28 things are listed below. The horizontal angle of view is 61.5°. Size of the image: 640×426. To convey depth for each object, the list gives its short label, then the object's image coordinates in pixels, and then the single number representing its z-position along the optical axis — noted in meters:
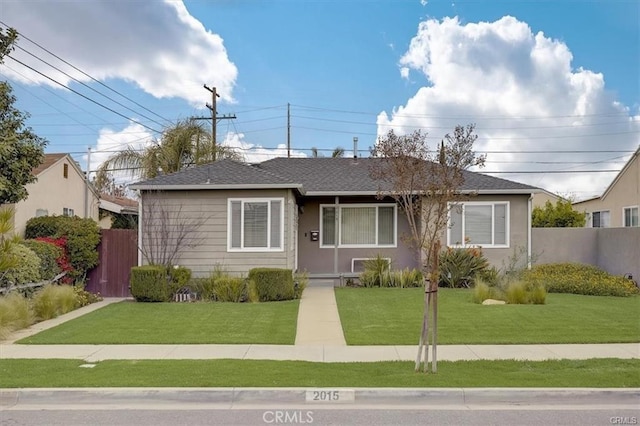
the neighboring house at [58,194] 18.36
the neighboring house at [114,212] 27.80
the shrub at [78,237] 15.80
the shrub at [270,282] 14.12
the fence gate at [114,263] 16.52
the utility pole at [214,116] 31.24
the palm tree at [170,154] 29.78
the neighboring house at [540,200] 37.78
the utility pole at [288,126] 45.69
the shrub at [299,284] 14.84
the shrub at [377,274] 16.55
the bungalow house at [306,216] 15.75
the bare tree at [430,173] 7.23
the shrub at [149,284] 14.23
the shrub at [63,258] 15.15
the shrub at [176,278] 14.72
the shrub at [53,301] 12.03
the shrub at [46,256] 13.82
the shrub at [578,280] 15.37
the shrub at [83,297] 14.11
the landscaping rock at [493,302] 13.03
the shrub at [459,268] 16.50
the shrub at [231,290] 14.27
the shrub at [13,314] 10.23
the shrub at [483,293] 13.32
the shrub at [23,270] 11.91
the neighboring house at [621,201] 22.64
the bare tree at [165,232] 15.70
